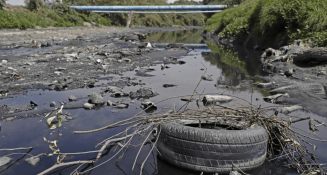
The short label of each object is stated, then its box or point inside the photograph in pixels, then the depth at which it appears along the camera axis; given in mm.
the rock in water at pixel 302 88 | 6070
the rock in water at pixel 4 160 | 3072
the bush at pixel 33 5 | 33309
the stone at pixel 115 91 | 5910
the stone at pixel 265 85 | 7062
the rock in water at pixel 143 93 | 5888
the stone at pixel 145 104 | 5121
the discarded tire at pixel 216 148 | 2725
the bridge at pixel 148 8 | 45716
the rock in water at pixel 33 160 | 3088
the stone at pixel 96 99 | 5262
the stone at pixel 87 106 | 5089
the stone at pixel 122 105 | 5141
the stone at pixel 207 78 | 7961
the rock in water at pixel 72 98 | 5512
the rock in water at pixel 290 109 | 4875
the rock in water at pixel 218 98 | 5418
